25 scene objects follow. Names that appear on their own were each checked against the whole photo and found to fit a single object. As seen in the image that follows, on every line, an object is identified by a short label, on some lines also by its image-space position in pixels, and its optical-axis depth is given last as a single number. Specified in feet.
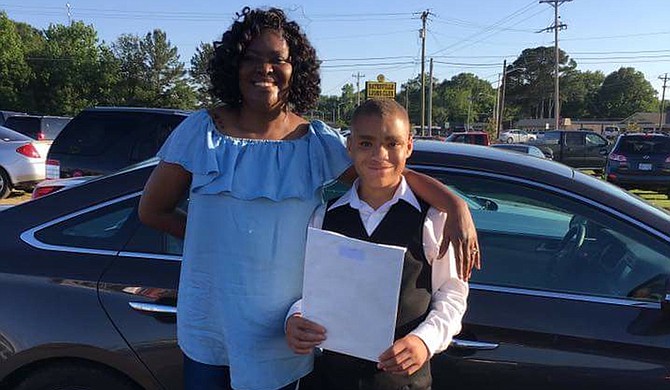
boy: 4.94
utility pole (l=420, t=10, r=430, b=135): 151.43
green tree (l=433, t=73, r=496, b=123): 404.77
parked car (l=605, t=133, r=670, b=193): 43.16
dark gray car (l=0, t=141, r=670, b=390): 6.41
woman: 5.20
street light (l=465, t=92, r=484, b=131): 358.43
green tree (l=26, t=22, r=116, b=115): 187.73
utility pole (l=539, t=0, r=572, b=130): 151.74
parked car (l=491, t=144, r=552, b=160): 52.29
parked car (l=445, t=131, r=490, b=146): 66.90
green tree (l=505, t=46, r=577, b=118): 383.65
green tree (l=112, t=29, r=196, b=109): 214.90
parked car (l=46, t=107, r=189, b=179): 24.23
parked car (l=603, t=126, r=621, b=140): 257.22
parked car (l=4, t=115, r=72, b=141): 54.19
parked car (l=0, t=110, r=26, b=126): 68.98
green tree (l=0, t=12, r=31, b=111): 177.99
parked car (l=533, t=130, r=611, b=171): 69.46
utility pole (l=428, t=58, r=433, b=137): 160.97
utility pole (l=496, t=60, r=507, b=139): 174.54
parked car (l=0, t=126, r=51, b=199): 35.60
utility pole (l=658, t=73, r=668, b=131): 304.69
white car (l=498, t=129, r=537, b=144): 159.19
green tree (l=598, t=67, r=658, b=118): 400.67
